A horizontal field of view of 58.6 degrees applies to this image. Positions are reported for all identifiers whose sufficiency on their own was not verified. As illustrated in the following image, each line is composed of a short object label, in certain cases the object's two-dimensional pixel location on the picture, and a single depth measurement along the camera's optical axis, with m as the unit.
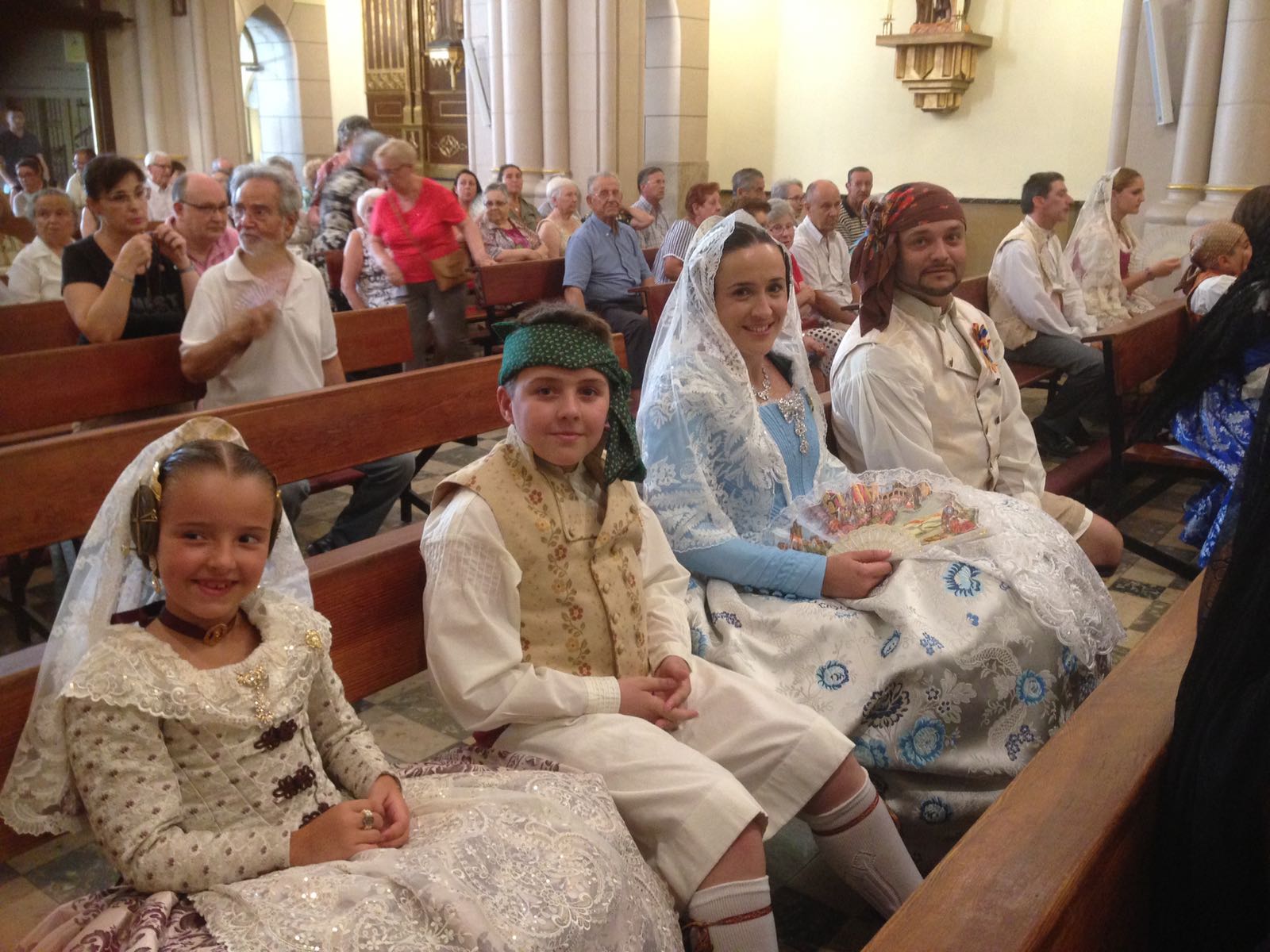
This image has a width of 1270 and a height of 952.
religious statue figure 10.33
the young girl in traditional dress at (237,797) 1.40
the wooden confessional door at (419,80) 14.21
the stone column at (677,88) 10.57
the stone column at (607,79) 9.52
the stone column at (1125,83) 8.06
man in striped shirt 8.66
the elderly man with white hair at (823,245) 6.98
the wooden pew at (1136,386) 4.26
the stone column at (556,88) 9.64
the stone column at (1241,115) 7.09
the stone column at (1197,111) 7.38
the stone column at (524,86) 9.70
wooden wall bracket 10.44
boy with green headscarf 1.79
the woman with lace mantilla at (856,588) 2.30
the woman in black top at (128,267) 3.83
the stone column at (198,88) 12.84
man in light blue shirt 6.54
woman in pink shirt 6.06
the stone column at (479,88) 10.41
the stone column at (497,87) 9.92
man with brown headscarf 2.97
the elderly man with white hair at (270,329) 3.65
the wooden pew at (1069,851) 1.10
